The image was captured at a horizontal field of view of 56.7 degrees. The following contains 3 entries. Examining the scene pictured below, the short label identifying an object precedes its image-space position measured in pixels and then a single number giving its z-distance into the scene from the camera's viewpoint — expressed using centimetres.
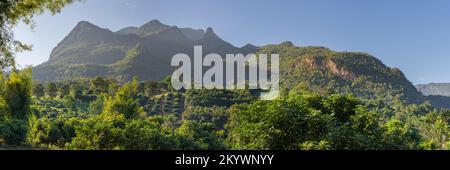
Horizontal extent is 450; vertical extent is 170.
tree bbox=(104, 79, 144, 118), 3310
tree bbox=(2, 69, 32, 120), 3234
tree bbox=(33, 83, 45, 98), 8329
